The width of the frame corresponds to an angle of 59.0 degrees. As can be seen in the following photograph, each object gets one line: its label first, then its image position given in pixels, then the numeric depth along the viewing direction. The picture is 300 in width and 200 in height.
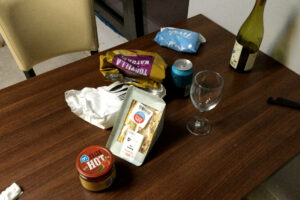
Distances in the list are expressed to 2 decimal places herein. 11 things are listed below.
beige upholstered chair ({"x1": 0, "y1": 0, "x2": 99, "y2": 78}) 0.99
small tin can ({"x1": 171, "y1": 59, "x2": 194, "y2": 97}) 0.72
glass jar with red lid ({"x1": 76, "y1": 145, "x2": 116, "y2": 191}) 0.55
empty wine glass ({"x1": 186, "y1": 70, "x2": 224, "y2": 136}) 0.67
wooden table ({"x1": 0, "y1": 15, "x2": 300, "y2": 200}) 0.61
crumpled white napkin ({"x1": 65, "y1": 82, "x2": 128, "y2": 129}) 0.69
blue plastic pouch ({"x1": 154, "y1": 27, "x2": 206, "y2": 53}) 0.93
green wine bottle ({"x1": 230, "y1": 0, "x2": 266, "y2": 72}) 0.82
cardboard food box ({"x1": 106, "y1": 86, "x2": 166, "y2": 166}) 0.64
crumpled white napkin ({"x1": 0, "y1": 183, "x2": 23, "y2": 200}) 0.58
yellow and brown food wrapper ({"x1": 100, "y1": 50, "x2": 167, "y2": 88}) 0.76
